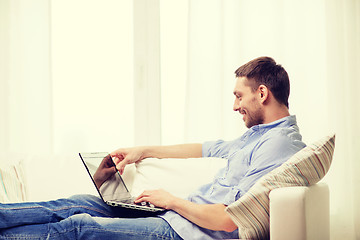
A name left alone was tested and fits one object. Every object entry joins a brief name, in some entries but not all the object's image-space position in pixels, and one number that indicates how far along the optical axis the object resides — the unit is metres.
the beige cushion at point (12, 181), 3.38
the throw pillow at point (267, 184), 2.73
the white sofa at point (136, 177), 2.94
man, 2.78
